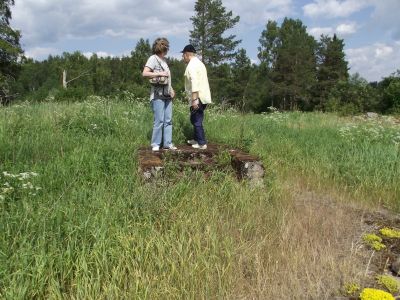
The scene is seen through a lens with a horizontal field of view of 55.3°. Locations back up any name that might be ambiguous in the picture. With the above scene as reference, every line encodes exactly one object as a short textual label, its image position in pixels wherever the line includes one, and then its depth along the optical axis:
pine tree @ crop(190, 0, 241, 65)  40.28
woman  5.95
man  6.18
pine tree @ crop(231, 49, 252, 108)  47.09
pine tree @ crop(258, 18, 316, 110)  46.75
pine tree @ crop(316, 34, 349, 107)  47.09
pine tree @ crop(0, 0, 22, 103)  23.66
